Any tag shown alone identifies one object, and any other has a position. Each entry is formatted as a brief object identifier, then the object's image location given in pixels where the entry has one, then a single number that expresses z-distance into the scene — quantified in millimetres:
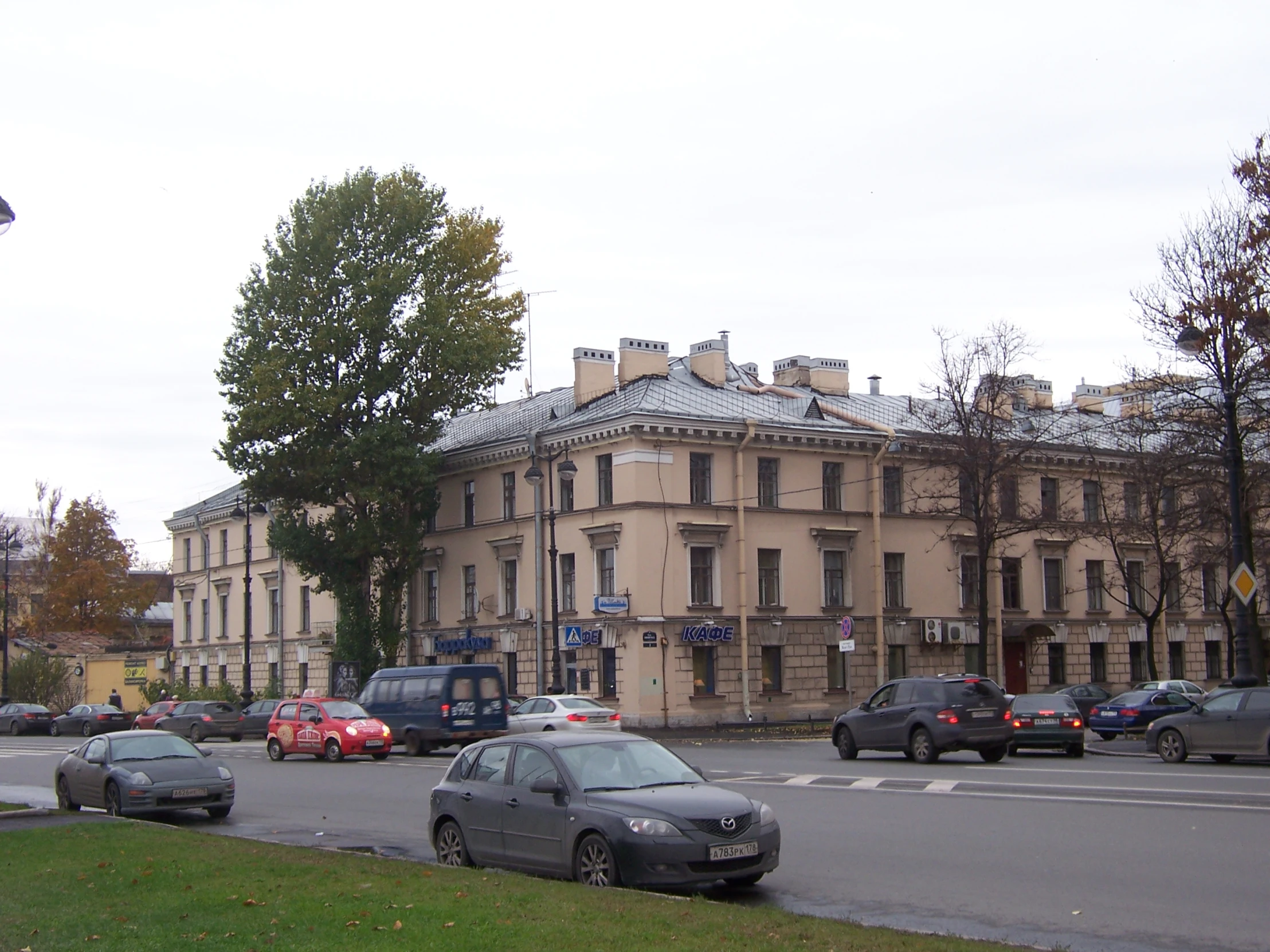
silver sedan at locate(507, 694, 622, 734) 32969
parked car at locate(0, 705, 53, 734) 57656
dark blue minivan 33188
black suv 26141
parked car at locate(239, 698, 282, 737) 47250
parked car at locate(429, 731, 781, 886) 11500
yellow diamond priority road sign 26844
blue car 36469
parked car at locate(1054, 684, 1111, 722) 42469
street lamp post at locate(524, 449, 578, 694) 40750
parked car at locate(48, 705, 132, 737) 53719
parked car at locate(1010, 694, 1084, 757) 28984
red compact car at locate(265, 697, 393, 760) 31688
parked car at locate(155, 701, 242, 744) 46656
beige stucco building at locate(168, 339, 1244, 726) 44656
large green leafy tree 49406
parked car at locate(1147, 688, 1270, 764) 23891
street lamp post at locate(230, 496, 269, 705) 57469
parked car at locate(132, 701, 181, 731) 48344
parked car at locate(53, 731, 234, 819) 19484
